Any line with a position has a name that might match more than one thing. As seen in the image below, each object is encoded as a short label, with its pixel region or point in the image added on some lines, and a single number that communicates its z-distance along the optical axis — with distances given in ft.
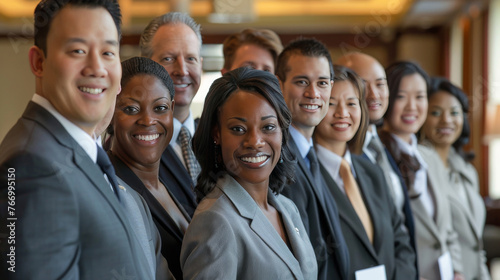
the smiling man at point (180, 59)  7.28
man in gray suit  3.37
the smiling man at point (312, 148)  6.87
